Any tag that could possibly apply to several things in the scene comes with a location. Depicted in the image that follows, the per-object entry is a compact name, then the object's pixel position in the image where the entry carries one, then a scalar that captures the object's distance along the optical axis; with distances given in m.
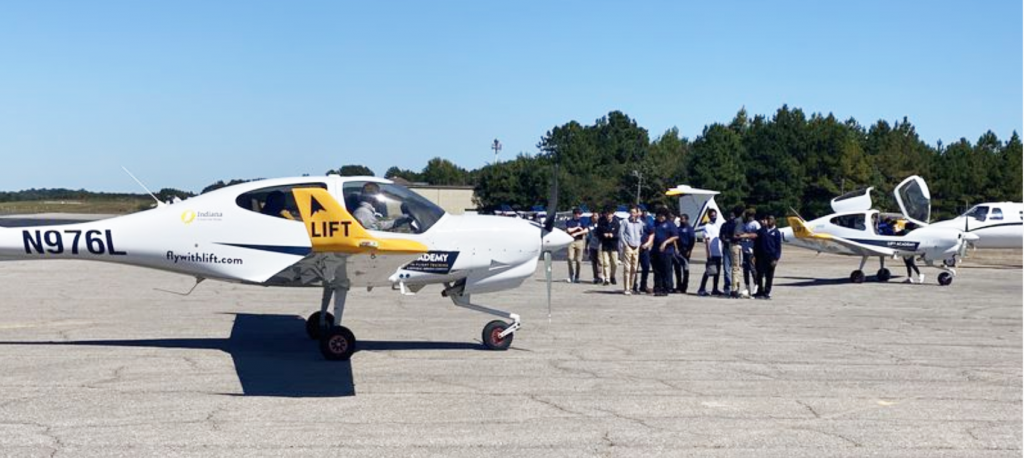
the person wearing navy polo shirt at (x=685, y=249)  21.12
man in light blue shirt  20.72
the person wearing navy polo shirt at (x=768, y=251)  19.58
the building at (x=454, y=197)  86.56
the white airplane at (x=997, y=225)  32.91
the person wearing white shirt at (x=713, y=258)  20.59
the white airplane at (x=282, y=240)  11.73
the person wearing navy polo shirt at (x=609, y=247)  22.95
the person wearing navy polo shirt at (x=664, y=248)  20.30
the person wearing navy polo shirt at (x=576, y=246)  22.91
